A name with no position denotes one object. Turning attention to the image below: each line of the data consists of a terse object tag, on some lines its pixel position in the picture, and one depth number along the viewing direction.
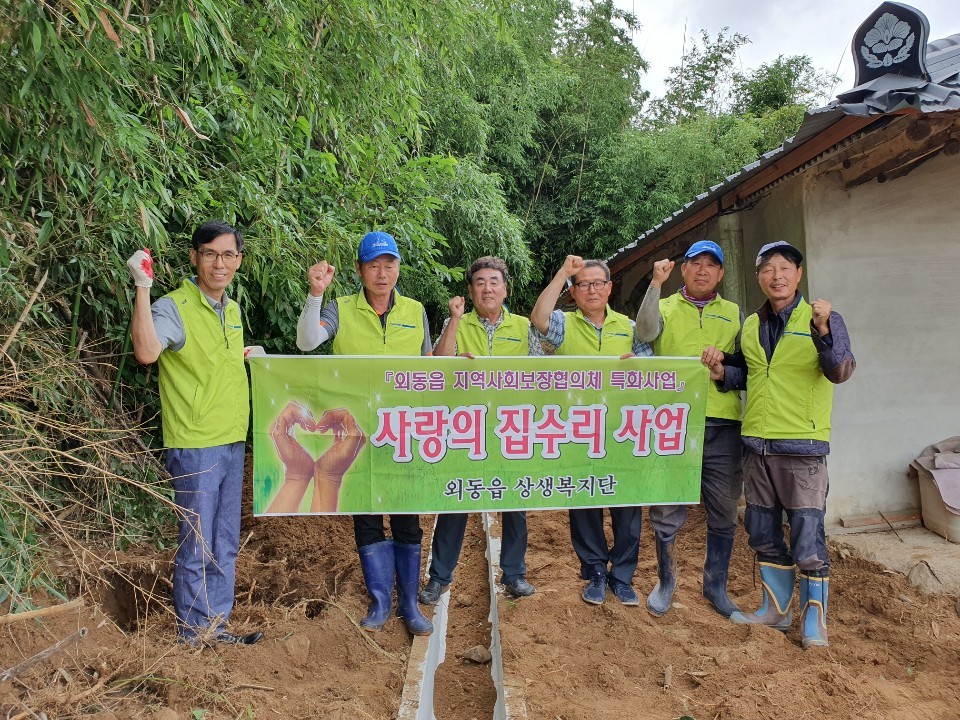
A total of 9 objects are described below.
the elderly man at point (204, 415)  3.19
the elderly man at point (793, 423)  3.42
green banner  3.51
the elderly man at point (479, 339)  3.78
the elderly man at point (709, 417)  3.80
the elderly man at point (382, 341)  3.55
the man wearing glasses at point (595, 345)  3.75
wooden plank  5.01
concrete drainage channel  3.02
